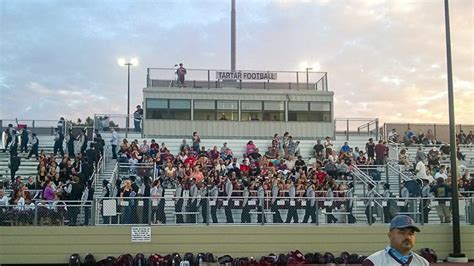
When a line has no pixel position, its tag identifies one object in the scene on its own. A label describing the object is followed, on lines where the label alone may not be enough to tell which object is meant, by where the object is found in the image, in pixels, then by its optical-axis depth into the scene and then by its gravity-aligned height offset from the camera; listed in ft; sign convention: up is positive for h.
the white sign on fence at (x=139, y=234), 55.16 -5.39
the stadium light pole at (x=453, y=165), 55.67 +1.31
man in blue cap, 14.11 -1.75
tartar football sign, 103.65 +18.39
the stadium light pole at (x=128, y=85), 139.06 +24.00
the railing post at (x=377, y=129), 102.63 +8.72
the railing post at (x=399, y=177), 70.62 +0.17
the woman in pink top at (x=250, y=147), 85.45 +4.64
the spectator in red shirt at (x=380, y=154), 79.87 +3.37
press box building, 100.53 +12.53
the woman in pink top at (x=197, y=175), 62.67 +0.28
